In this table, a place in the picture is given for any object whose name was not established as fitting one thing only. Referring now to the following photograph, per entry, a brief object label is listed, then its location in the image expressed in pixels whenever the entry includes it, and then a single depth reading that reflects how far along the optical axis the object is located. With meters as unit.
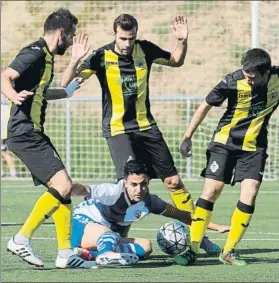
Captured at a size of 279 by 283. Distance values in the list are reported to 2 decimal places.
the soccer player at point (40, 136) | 18.17
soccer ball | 19.66
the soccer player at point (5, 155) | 43.06
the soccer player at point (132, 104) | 20.72
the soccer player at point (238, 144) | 19.02
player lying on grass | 18.62
